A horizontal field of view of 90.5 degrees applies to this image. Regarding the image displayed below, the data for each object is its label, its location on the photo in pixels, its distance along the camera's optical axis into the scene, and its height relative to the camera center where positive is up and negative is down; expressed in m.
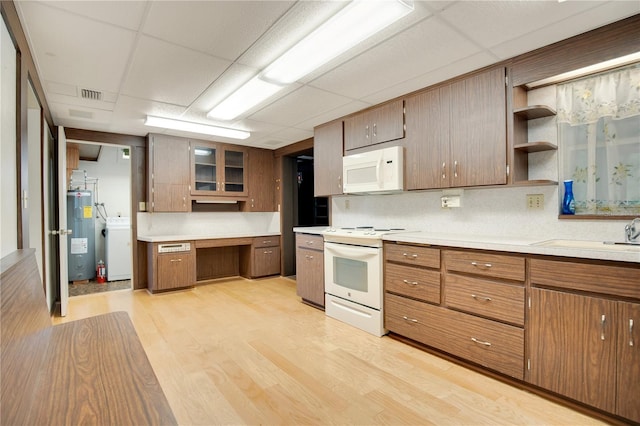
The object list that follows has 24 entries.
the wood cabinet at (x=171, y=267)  4.35 -0.80
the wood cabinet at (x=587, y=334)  1.62 -0.69
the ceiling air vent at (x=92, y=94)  2.89 +1.09
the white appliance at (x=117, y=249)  5.46 -0.66
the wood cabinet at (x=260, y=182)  5.50 +0.50
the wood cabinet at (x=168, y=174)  4.54 +0.54
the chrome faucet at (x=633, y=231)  1.90 -0.14
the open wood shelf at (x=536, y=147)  2.24 +0.45
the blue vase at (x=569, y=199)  2.27 +0.06
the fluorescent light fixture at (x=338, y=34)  1.74 +1.09
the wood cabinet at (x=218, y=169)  4.91 +0.67
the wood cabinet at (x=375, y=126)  3.13 +0.88
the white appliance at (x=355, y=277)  2.90 -0.67
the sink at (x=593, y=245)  1.74 -0.23
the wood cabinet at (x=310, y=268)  3.66 -0.70
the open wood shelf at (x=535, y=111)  2.26 +0.71
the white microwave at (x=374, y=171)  3.08 +0.39
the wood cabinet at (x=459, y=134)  2.41 +0.63
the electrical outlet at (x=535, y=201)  2.42 +0.05
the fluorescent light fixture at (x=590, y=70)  2.04 +0.96
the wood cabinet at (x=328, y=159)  3.81 +0.63
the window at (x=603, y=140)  2.05 +0.47
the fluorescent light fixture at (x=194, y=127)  3.79 +1.07
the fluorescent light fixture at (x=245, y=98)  2.75 +1.08
